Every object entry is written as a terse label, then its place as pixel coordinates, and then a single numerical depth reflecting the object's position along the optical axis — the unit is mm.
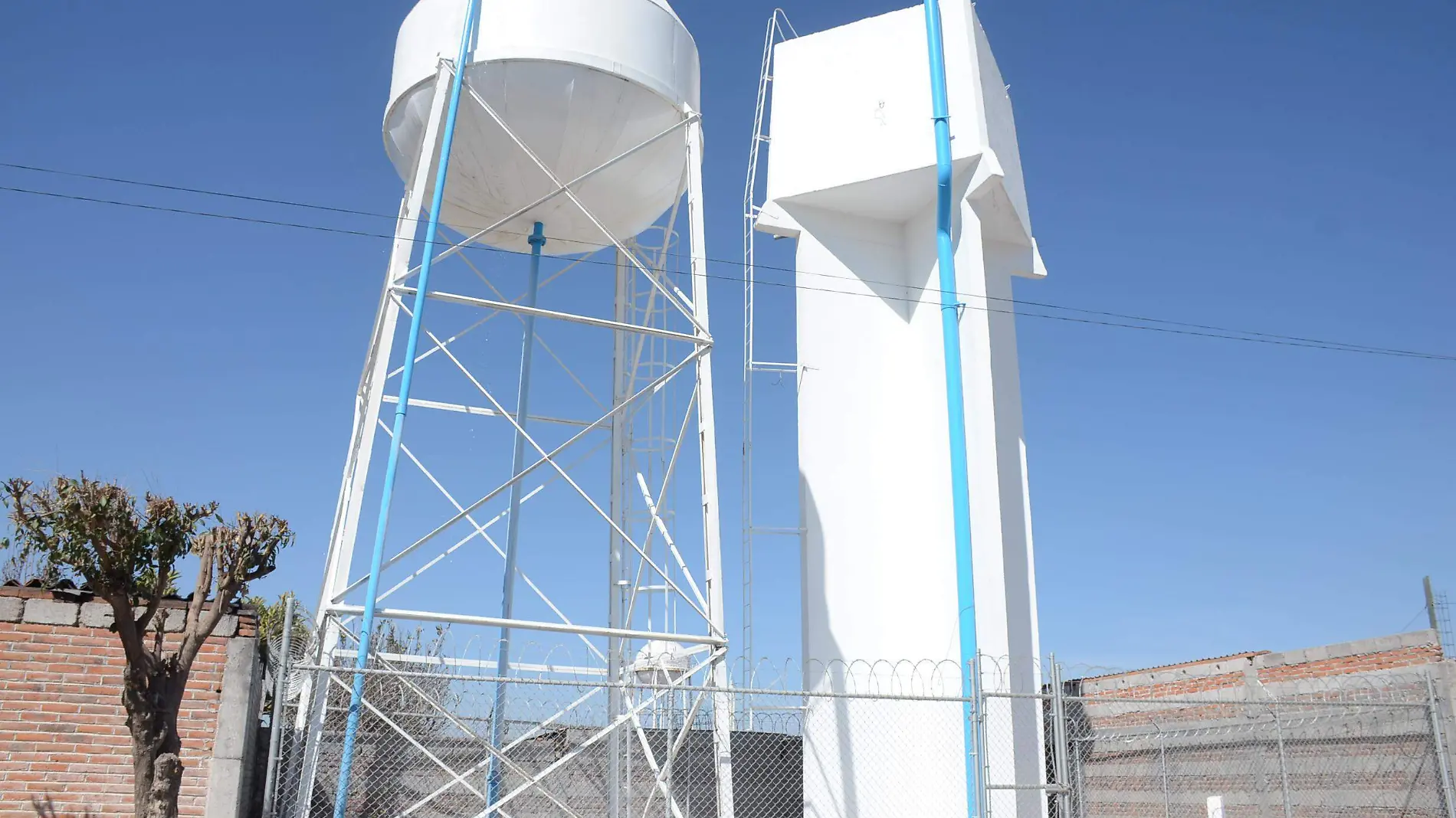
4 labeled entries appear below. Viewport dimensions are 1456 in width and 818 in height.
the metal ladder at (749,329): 13641
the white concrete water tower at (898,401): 12469
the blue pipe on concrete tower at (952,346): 11742
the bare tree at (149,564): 7344
